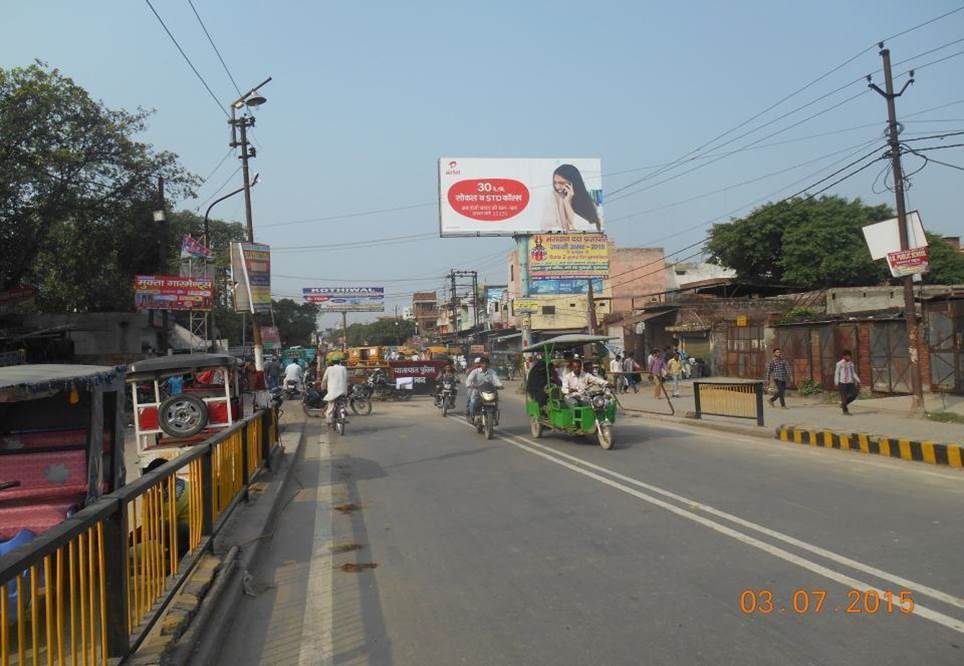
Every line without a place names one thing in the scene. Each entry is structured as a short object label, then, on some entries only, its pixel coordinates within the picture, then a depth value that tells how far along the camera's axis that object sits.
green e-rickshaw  12.42
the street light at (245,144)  20.78
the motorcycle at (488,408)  14.47
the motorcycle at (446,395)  21.01
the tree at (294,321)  72.56
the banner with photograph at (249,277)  19.44
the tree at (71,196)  21.81
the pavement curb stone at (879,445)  10.30
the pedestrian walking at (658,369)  22.69
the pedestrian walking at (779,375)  18.41
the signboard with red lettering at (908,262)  14.25
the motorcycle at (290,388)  23.88
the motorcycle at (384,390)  27.02
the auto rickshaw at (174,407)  8.95
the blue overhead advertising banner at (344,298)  53.47
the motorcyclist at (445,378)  21.62
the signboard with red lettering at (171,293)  22.83
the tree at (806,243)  36.69
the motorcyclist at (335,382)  16.23
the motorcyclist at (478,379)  15.05
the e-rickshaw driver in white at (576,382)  12.88
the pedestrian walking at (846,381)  16.16
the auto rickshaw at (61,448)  4.94
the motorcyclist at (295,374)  23.42
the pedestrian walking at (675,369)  23.75
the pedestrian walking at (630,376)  27.97
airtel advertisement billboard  36.12
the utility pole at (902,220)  14.92
